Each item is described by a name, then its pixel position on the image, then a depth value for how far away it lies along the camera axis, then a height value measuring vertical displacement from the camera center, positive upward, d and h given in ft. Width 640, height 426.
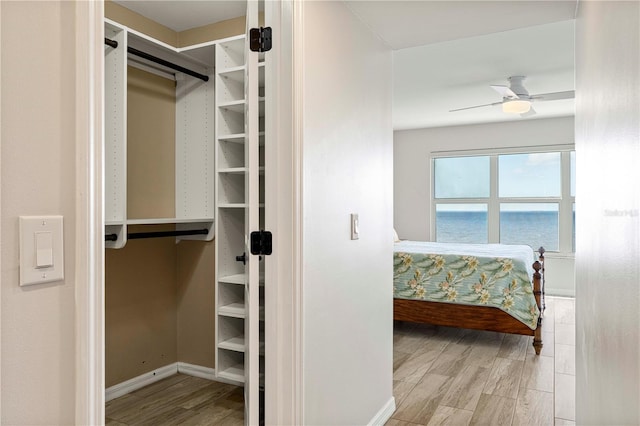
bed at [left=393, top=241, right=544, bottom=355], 13.16 -2.41
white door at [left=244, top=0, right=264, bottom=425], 5.50 -0.08
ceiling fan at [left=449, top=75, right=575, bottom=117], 14.46 +3.80
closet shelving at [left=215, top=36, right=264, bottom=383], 9.17 +0.13
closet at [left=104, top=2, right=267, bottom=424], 8.95 +0.15
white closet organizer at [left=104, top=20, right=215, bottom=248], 8.63 +1.81
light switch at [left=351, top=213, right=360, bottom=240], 6.86 -0.21
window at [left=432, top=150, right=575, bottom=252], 20.85 +0.65
